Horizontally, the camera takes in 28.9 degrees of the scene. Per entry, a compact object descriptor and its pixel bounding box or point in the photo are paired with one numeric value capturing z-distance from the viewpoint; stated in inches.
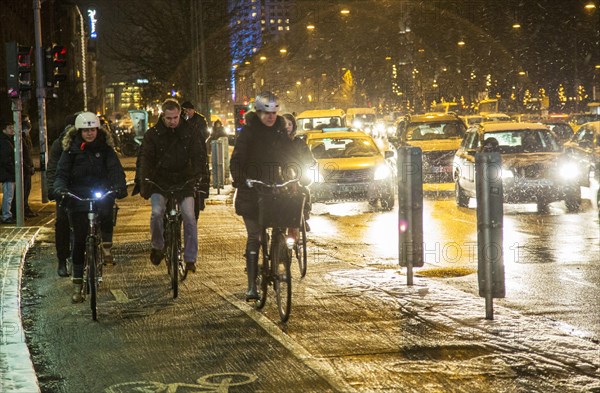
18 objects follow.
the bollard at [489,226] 357.4
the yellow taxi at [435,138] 1085.1
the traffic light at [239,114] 1593.0
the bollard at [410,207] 431.2
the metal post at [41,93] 919.7
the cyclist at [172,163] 446.6
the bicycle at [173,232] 429.7
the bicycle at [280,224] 369.4
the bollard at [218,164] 1096.4
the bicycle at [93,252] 386.7
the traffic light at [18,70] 749.3
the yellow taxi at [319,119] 1437.0
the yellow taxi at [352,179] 876.0
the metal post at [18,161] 729.0
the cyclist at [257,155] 391.9
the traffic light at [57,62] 934.4
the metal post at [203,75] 1557.6
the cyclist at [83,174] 414.9
